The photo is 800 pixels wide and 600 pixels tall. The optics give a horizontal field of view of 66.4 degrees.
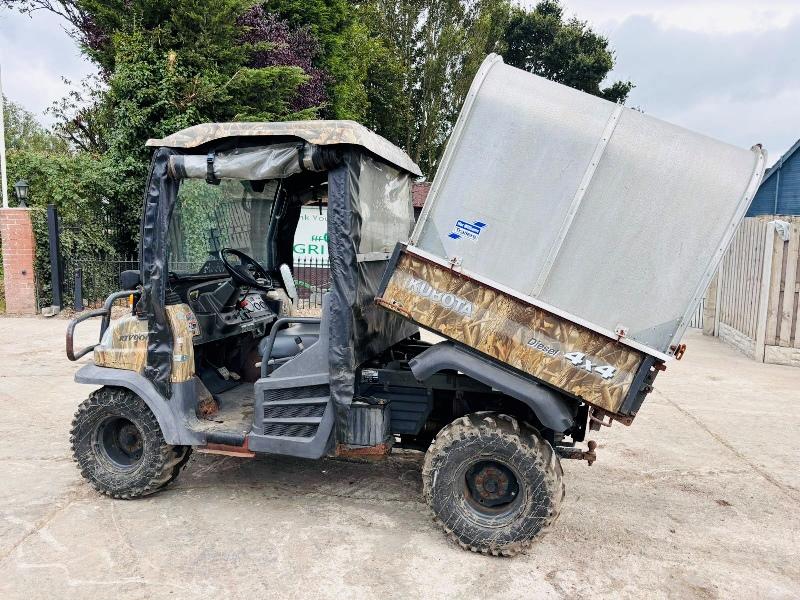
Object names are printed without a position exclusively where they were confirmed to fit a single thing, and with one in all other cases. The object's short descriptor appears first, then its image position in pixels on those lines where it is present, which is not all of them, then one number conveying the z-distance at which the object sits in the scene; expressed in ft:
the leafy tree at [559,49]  95.50
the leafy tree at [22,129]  88.53
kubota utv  10.98
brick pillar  38.93
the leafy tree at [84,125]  51.80
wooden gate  31.12
